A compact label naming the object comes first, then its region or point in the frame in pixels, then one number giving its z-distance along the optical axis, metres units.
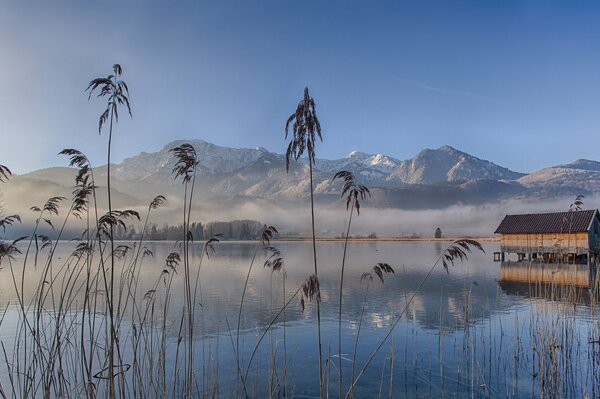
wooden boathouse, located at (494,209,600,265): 43.00
